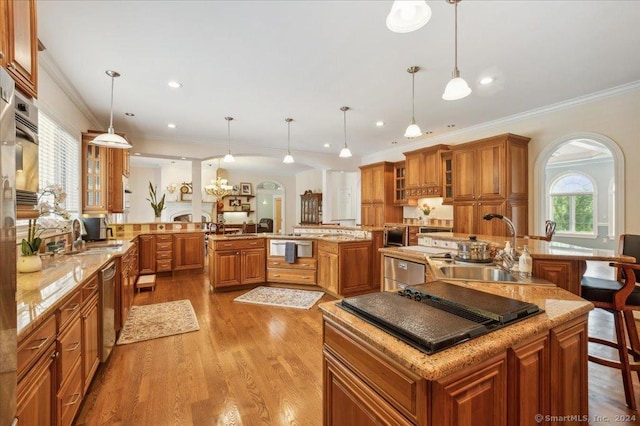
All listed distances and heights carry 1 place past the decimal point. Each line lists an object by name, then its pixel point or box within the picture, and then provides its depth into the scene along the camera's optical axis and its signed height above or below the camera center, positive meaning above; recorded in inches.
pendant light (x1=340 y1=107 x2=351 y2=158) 166.9 +36.6
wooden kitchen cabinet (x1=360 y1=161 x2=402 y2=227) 262.4 +17.7
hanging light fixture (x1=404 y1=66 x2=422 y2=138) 118.0 +35.5
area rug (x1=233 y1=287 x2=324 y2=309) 159.2 -50.1
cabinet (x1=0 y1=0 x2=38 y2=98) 49.9 +32.7
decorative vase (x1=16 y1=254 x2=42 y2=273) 73.2 -13.0
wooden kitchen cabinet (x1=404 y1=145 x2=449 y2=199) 213.8 +32.8
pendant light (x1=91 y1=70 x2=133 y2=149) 115.4 +29.7
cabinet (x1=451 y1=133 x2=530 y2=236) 167.2 +18.3
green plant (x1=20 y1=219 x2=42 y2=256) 76.5 -8.3
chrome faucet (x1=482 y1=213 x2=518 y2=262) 80.4 -11.2
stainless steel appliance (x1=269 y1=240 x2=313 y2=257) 185.7 -22.1
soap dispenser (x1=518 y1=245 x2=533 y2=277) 74.2 -13.4
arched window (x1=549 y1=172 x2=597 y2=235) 293.3 +10.3
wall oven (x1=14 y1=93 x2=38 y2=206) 50.6 +11.8
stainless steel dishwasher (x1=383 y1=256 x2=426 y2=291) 109.3 -24.2
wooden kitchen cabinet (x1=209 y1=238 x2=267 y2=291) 179.9 -32.2
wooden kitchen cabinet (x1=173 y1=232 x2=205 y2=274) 229.0 -30.5
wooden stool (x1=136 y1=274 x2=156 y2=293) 182.1 -45.1
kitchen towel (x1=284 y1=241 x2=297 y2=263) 184.9 -25.2
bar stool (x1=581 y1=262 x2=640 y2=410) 72.8 -25.0
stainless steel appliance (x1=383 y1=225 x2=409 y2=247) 211.8 -17.9
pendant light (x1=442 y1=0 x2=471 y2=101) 79.9 +35.3
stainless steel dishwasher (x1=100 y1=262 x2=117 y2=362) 89.1 -31.4
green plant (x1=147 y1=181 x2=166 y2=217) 253.6 +4.8
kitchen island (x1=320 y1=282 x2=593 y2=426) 33.9 -22.8
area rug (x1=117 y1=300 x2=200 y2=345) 118.6 -50.4
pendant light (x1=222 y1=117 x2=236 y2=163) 183.3 +61.3
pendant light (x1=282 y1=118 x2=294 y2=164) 185.9 +61.5
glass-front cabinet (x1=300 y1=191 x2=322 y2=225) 388.5 +7.4
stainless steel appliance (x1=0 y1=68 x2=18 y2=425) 32.7 -5.8
